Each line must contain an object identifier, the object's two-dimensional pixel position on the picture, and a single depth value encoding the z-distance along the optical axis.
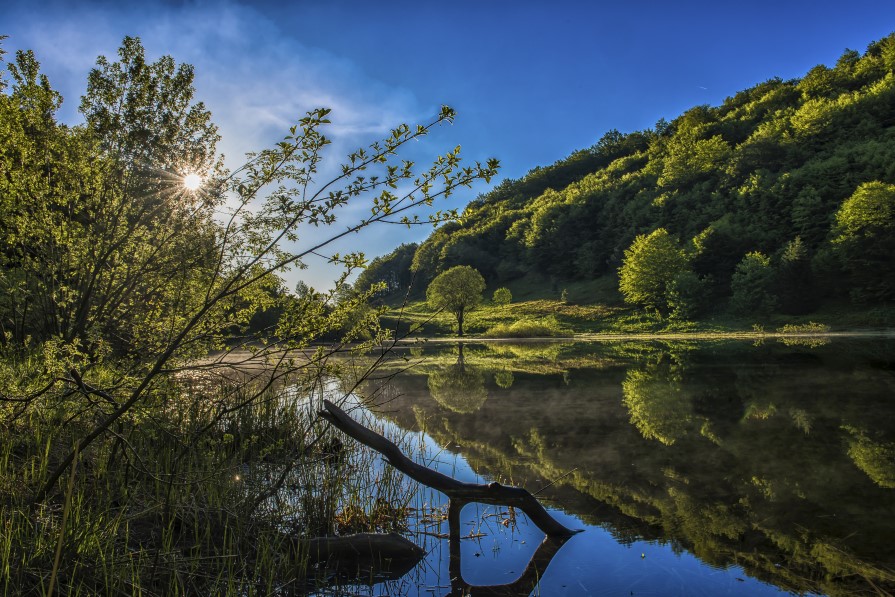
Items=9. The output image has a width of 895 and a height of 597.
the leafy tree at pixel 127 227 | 5.48
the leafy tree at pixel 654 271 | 61.28
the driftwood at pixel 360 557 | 4.34
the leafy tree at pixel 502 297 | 73.19
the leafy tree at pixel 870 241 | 46.66
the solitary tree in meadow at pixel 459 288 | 57.38
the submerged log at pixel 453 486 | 4.85
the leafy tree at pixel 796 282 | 49.91
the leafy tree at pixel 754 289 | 50.09
